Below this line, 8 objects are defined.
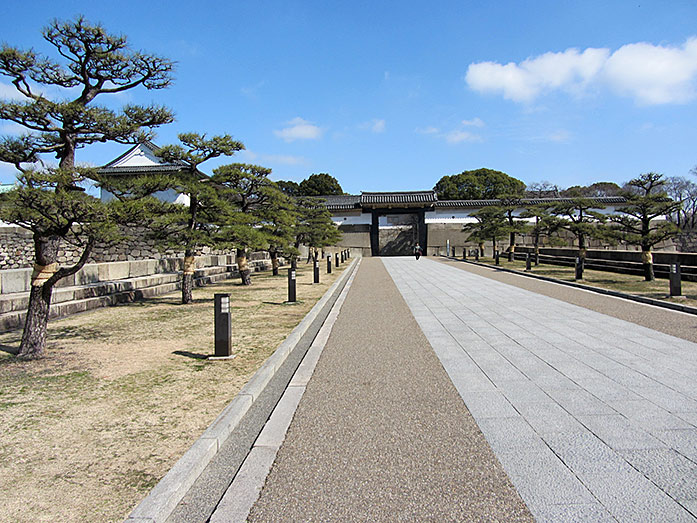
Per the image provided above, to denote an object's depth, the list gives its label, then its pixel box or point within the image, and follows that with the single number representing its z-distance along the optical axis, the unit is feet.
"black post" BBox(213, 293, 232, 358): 20.30
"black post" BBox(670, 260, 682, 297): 37.83
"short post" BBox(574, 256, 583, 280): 56.29
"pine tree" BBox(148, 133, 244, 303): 36.52
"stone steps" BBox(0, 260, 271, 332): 26.96
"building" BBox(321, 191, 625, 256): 149.07
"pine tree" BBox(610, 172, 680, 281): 48.88
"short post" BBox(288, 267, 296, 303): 39.13
